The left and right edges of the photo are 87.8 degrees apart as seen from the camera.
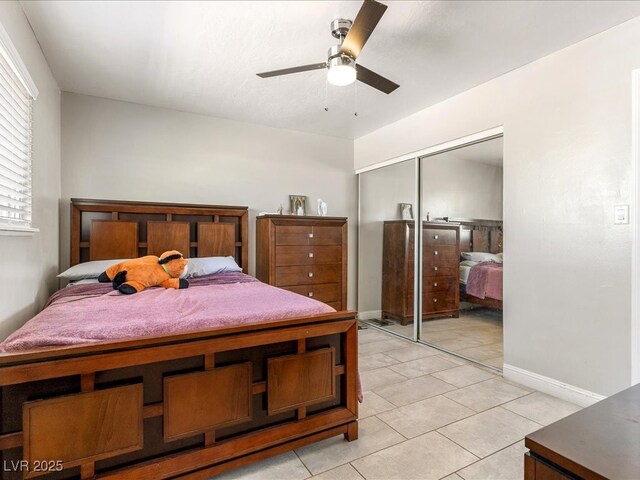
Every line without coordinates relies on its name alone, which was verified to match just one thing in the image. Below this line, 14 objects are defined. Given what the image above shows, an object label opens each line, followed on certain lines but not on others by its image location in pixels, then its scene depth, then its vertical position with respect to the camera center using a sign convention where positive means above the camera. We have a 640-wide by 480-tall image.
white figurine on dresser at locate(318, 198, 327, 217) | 4.26 +0.39
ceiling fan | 1.63 +1.07
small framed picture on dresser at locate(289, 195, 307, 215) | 4.25 +0.44
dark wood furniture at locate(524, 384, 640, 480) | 0.64 -0.44
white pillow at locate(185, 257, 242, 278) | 3.09 -0.27
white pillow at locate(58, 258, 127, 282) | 2.70 -0.27
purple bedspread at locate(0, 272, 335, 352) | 1.40 -0.39
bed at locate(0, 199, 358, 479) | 1.23 -0.66
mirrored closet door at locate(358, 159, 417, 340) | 3.91 -0.12
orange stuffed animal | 2.49 -0.27
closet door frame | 3.71 -0.04
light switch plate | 2.08 +0.15
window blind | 1.72 +0.52
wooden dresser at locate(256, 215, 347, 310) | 3.67 -0.19
